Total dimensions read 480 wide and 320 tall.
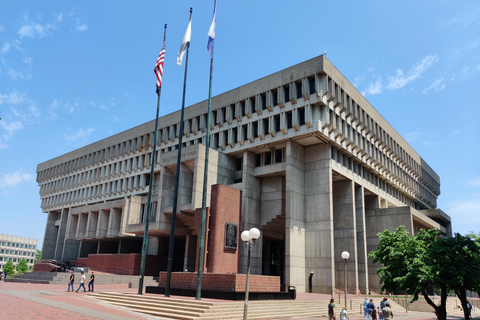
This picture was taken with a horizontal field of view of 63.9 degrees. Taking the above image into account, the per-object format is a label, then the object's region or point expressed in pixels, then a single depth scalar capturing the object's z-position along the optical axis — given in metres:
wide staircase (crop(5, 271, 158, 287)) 40.69
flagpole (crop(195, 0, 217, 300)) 21.94
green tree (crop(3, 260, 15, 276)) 106.45
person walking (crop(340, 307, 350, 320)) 19.22
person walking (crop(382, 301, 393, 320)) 18.11
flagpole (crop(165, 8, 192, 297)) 23.54
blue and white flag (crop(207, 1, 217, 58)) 26.16
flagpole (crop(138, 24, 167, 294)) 26.58
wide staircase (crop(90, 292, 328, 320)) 19.20
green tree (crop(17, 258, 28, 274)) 110.50
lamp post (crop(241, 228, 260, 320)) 16.88
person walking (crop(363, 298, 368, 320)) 23.93
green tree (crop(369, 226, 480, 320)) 20.61
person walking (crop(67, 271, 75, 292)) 30.98
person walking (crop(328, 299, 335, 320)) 19.45
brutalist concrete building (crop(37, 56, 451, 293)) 41.69
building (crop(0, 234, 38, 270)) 148.45
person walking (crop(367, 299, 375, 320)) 22.60
